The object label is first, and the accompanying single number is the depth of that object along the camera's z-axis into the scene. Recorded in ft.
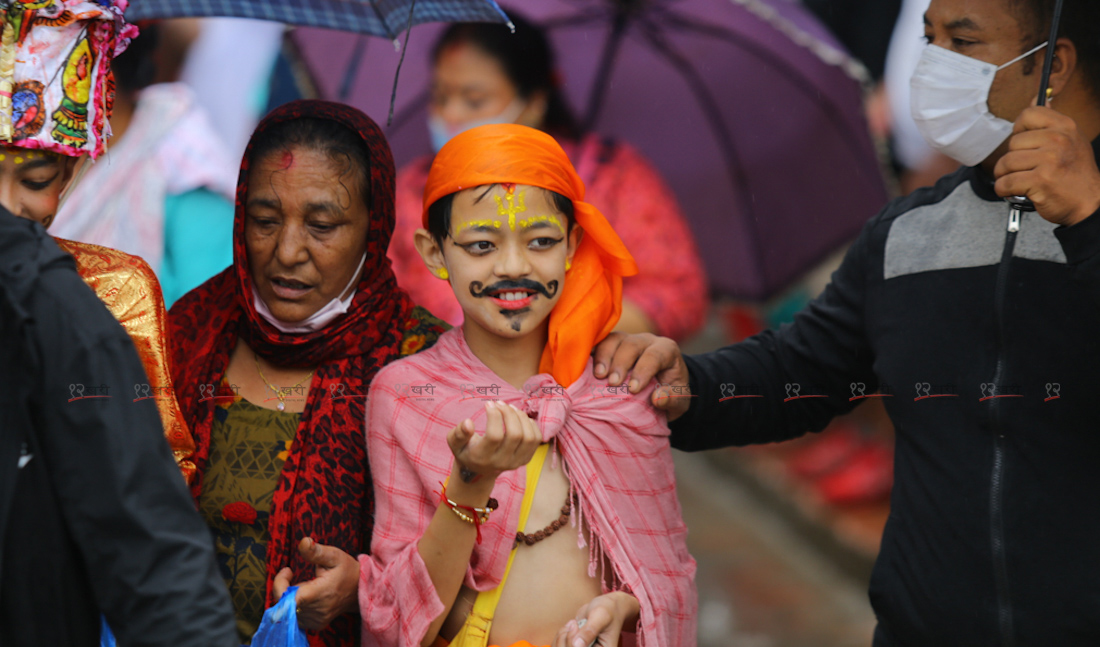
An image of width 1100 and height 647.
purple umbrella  22.57
